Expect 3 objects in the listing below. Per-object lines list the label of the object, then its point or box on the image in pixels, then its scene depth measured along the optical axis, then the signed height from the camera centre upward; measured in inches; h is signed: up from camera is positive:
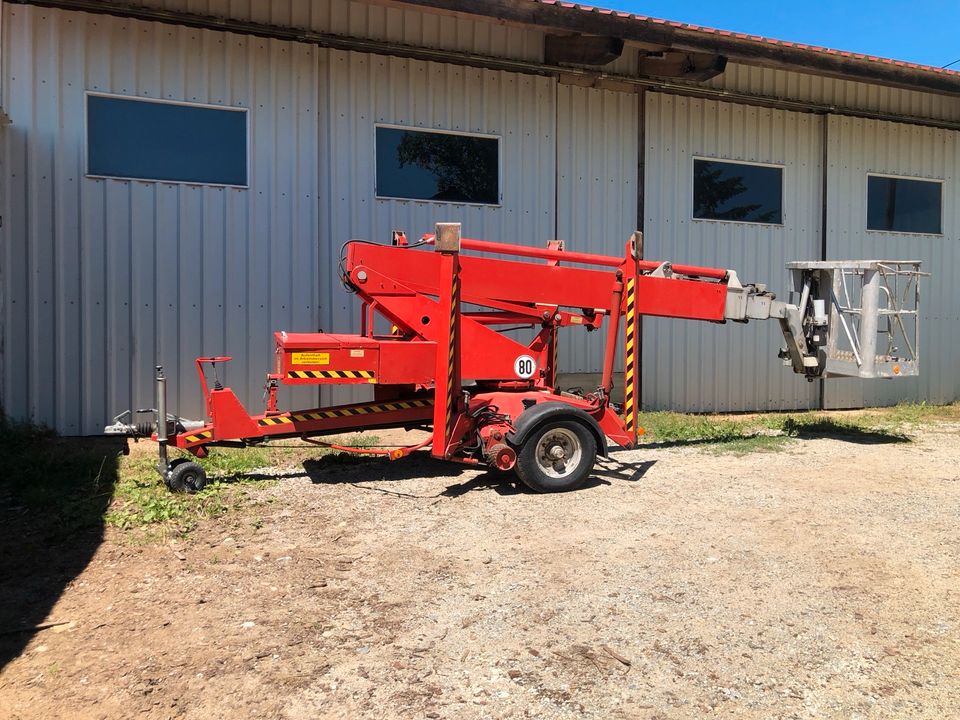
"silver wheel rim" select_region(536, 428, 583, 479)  233.3 -34.7
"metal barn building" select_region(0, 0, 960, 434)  309.1 +88.8
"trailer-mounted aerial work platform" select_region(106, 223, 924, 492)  229.9 -4.5
